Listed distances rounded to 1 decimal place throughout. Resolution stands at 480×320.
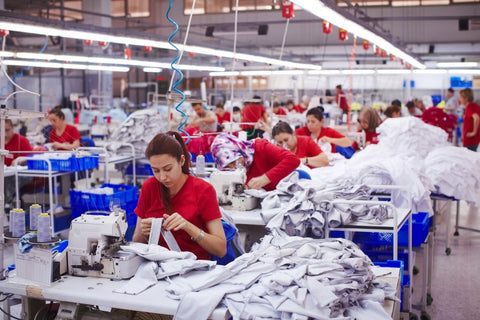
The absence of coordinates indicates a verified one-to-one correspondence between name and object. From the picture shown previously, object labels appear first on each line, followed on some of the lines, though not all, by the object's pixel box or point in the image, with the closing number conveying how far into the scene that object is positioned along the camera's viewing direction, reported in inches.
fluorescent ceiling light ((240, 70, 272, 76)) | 584.7
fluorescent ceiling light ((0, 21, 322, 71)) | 234.4
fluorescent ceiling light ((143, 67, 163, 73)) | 669.9
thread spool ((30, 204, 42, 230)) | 100.0
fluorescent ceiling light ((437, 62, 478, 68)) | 554.5
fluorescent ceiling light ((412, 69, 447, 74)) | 611.7
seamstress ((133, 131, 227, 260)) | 110.0
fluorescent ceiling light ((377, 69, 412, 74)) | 580.2
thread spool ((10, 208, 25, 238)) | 97.6
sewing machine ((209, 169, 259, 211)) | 155.0
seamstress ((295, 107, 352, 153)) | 250.8
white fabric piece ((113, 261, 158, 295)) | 90.4
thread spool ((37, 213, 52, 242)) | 91.6
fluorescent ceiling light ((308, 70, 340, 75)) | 600.6
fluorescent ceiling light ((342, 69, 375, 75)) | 557.3
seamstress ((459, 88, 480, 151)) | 355.9
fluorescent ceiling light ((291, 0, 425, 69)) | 166.3
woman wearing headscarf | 168.1
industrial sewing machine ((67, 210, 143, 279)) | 95.4
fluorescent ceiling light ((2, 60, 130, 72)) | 467.2
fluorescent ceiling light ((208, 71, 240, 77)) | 645.4
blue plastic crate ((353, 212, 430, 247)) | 148.9
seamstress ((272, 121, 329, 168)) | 207.2
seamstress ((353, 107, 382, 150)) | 281.7
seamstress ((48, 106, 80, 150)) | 285.6
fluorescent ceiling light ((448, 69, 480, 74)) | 618.8
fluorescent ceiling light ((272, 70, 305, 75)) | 603.7
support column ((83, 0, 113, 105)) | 668.1
